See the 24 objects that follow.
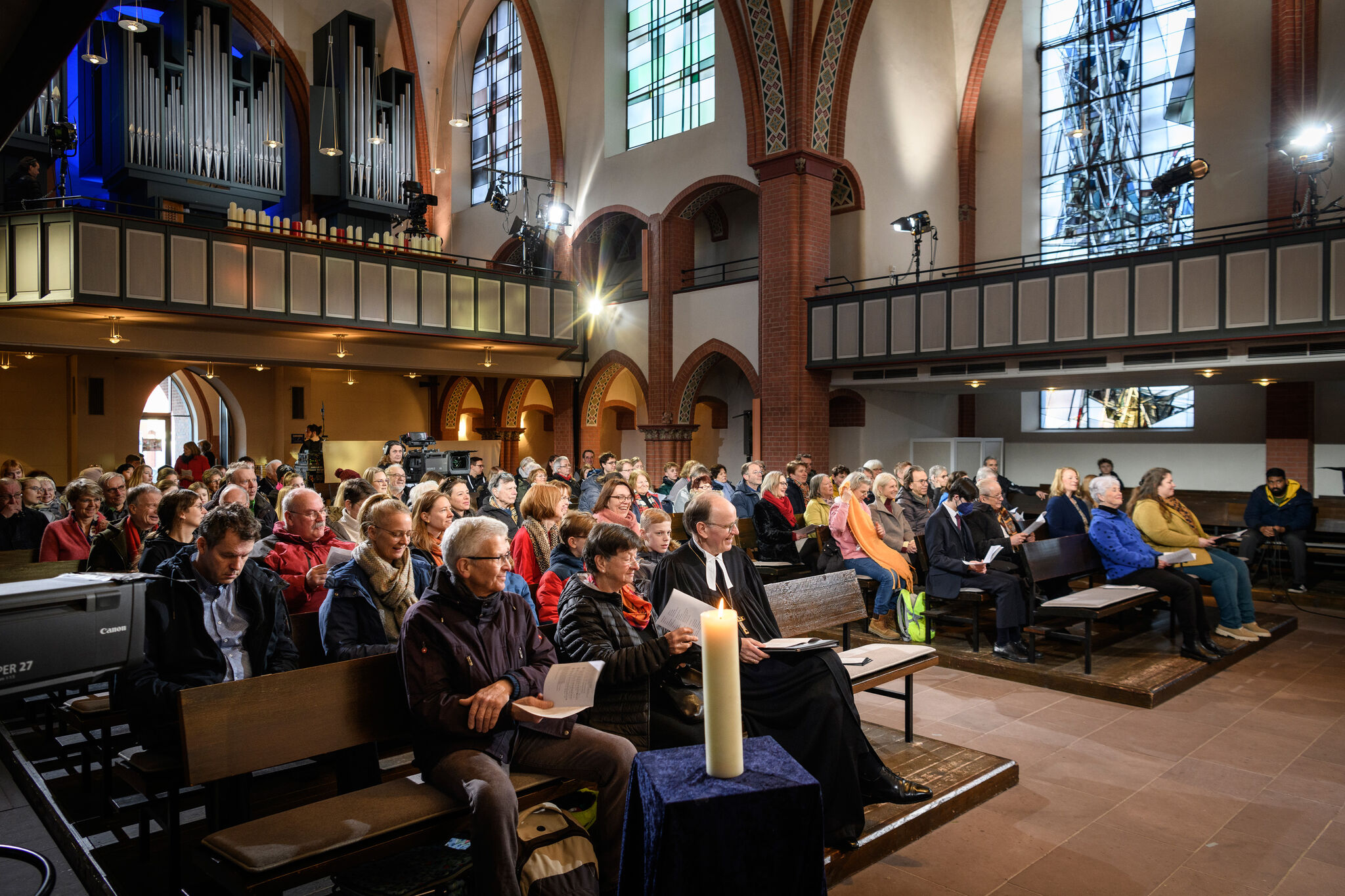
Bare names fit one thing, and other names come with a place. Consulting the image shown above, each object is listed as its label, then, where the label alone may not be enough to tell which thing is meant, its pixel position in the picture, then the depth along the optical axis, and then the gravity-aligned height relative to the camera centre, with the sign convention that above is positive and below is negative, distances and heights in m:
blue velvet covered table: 1.54 -0.70
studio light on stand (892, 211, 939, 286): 12.91 +3.19
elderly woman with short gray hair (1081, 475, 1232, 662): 5.82 -0.90
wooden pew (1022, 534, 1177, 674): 5.35 -0.97
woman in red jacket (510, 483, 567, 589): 4.87 -0.51
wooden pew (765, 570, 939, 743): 4.11 -0.87
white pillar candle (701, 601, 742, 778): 1.54 -0.46
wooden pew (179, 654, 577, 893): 2.18 -0.93
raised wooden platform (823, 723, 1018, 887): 3.14 -1.44
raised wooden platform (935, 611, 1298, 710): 5.14 -1.46
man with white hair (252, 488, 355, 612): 3.85 -0.51
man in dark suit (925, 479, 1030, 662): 5.79 -0.92
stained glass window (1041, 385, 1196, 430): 13.45 +0.48
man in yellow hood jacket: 8.67 -0.81
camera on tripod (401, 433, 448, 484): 12.09 -0.30
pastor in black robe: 3.11 -1.04
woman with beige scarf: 3.19 -0.57
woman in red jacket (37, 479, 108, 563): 5.27 -0.53
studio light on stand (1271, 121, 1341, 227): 9.99 +3.48
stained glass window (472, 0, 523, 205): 18.52 +7.42
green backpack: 6.13 -1.26
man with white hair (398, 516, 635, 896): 2.58 -0.77
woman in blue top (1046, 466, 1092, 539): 7.00 -0.57
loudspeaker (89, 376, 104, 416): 15.84 +0.81
